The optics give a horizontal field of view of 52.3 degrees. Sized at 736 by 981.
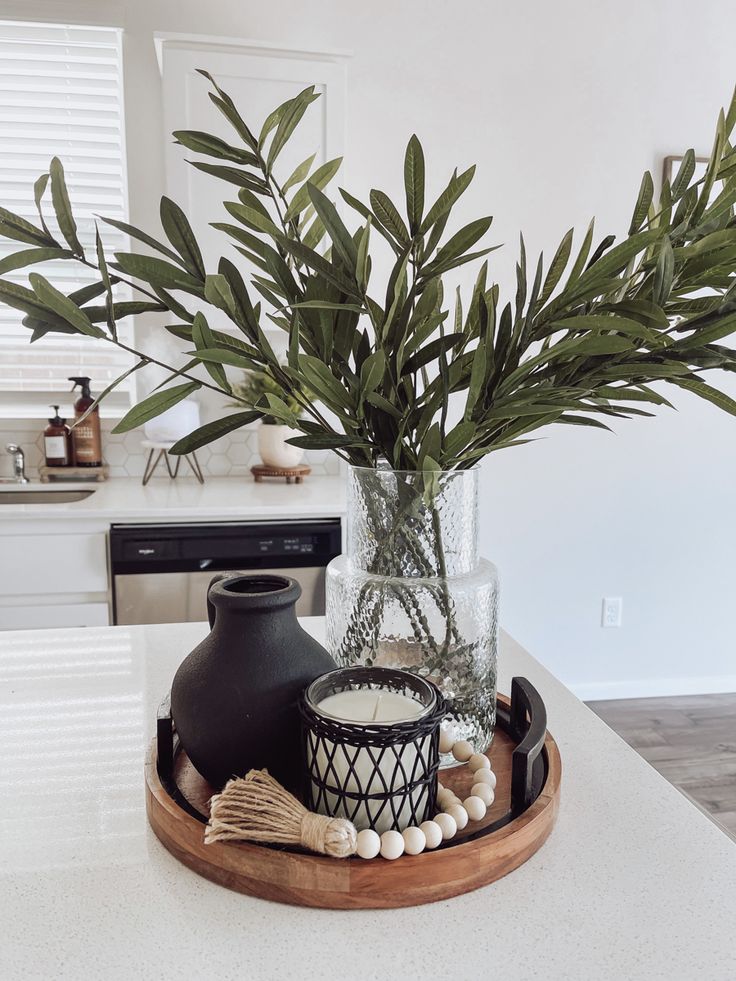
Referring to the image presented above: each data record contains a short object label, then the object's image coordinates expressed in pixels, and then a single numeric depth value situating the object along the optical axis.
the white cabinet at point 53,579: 2.18
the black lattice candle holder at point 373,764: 0.57
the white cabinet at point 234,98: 2.31
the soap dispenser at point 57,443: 2.68
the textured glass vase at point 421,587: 0.70
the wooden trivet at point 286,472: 2.72
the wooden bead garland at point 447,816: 0.56
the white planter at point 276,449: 2.72
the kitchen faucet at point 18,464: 2.68
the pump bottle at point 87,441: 2.71
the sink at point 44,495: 2.64
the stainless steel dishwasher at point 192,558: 2.19
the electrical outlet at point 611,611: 3.18
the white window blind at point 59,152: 2.64
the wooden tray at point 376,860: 0.56
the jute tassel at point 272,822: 0.55
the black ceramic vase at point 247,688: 0.62
